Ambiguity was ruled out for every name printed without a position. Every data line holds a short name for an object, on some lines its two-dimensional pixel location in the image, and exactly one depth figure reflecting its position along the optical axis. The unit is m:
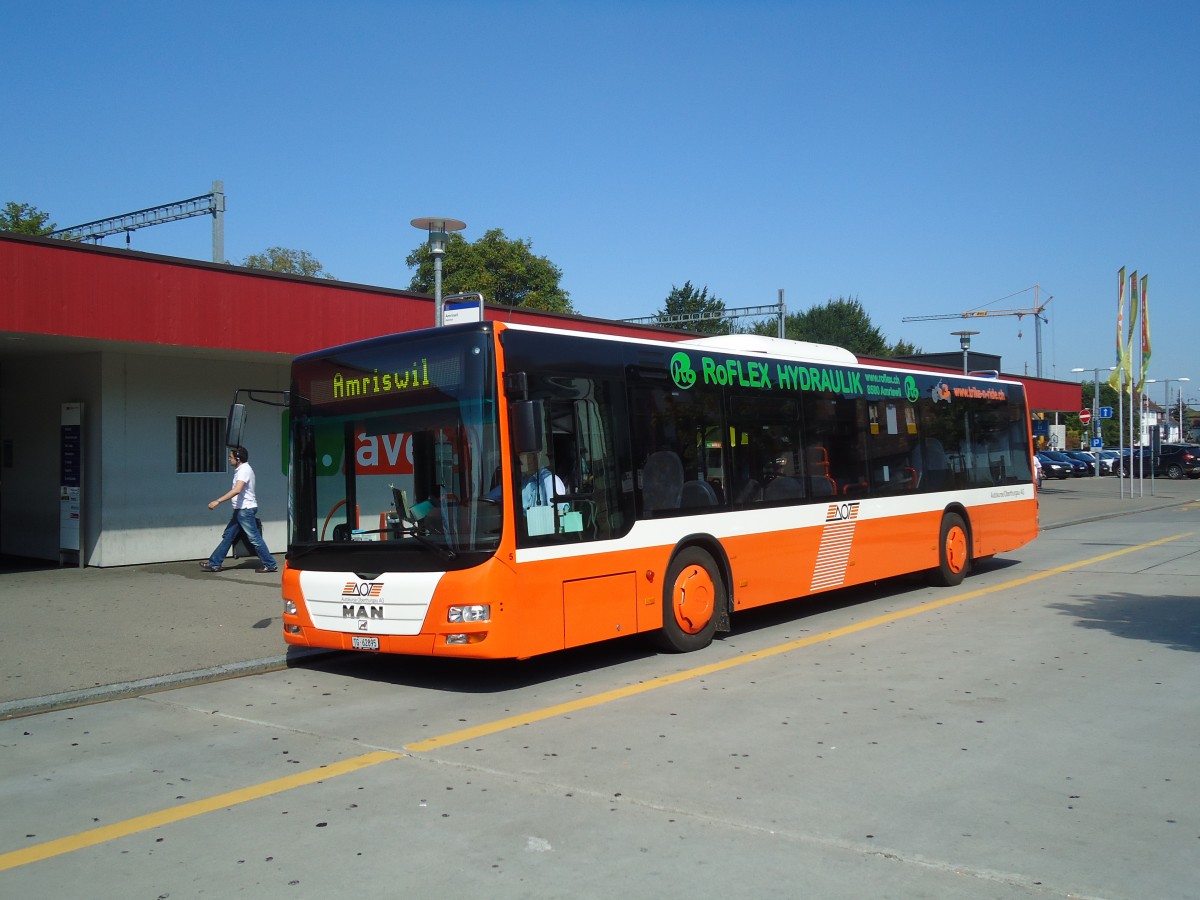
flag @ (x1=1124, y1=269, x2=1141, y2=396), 34.38
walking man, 14.67
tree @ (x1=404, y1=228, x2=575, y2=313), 54.22
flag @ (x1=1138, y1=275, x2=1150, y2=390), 34.81
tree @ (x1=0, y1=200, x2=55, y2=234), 43.22
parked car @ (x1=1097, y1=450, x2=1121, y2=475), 65.96
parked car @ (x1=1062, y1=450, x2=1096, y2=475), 60.81
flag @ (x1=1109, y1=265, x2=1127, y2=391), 34.38
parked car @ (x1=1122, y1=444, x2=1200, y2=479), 57.88
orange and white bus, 7.95
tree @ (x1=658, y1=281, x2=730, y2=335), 88.31
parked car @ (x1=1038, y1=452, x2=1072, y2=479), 56.03
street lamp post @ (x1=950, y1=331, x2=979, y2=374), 35.38
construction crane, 125.12
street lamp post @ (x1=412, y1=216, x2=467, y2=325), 13.76
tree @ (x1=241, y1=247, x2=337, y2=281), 59.81
